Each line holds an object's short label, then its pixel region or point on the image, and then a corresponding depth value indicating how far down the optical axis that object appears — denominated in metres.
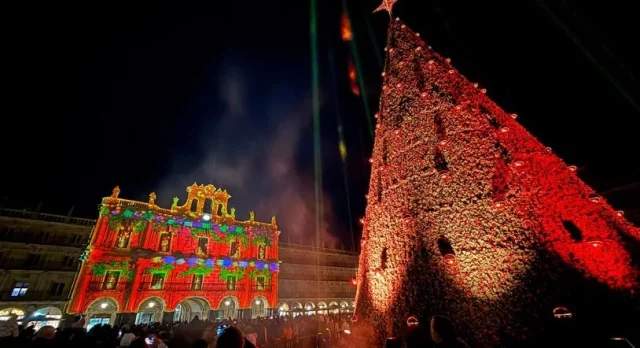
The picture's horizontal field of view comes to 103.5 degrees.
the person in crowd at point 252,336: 6.85
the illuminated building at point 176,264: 21.47
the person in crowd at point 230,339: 2.37
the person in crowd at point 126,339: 6.95
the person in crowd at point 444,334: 2.70
